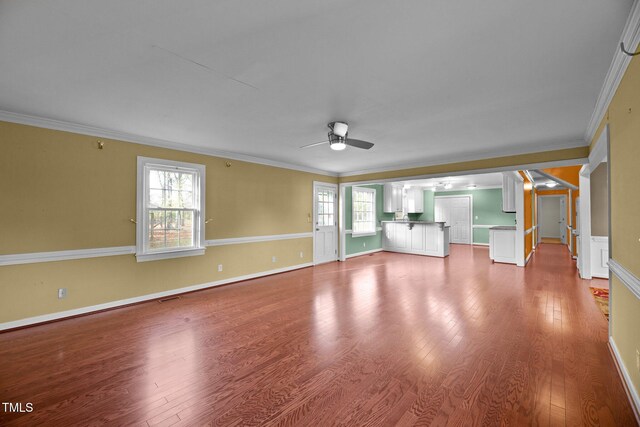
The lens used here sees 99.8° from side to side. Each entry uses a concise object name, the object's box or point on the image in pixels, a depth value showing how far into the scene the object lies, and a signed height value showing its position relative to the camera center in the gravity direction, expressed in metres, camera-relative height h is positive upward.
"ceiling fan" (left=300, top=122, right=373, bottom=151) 3.20 +0.96
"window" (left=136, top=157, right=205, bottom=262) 3.99 +0.12
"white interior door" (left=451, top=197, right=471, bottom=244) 10.94 -0.14
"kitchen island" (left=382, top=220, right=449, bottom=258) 8.00 -0.69
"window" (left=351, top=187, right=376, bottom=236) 8.14 +0.15
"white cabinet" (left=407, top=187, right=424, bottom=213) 11.25 +0.66
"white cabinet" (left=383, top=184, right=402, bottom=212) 9.23 +0.62
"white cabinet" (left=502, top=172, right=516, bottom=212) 6.88 +0.61
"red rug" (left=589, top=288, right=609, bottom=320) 3.54 -1.24
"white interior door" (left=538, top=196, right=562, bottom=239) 11.55 -0.07
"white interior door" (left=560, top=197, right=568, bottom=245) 10.81 -0.19
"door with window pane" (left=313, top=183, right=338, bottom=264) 6.84 -0.18
